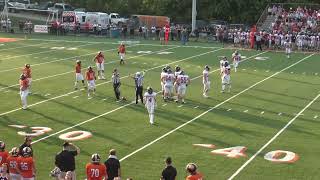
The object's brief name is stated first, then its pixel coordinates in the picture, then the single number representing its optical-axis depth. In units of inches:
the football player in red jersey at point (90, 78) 1064.2
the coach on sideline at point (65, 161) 547.5
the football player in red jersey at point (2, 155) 534.0
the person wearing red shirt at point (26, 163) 523.5
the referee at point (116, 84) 1037.2
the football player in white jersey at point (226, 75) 1124.5
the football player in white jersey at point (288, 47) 1680.9
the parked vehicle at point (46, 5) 2985.2
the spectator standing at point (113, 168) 534.3
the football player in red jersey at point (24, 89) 952.9
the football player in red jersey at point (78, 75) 1127.0
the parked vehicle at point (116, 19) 2502.5
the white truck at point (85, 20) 2356.5
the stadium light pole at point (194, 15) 2153.1
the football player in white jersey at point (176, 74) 1031.0
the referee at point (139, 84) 999.6
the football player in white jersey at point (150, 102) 866.0
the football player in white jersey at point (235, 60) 1365.4
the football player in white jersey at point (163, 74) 1027.9
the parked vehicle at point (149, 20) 2518.5
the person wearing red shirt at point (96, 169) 509.4
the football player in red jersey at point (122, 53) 1461.9
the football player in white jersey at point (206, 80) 1064.8
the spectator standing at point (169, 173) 507.5
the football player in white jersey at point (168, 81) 1026.1
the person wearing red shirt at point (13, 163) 526.0
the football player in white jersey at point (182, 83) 1017.5
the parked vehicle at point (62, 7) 2870.8
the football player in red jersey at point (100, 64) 1238.9
